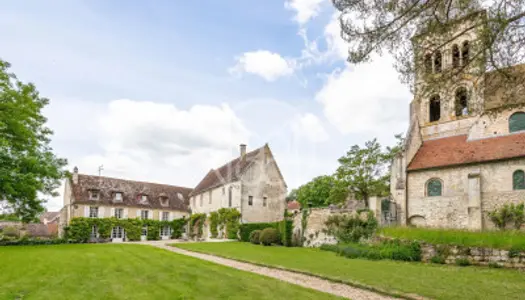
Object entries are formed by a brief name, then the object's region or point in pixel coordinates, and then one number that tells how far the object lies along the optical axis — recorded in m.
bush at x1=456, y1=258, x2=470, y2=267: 12.65
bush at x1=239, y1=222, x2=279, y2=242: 26.53
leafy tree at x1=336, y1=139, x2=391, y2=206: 31.94
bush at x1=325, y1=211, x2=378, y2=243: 18.89
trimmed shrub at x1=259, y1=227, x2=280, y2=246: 23.44
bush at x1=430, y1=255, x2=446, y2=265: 13.25
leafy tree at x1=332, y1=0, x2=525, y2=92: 6.56
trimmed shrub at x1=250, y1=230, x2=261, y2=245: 24.36
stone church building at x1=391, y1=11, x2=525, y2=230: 19.22
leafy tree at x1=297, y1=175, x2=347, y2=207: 47.49
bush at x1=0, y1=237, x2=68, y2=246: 26.81
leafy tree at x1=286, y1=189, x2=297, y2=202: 77.00
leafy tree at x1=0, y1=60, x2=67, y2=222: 17.88
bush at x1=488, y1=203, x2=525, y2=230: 17.73
